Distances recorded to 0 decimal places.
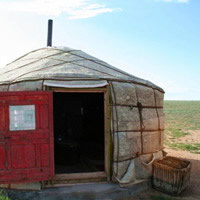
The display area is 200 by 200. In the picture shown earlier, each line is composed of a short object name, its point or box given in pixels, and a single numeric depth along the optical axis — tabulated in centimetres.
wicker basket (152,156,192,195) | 417
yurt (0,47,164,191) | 375
